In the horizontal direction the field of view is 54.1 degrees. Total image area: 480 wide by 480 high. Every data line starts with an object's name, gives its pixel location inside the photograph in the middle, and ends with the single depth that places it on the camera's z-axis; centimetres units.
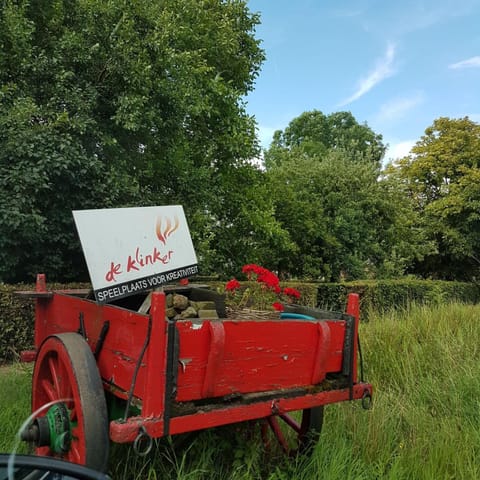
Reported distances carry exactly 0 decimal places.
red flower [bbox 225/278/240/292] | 311
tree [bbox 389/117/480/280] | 2045
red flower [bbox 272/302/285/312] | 304
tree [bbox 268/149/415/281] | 1465
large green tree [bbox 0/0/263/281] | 641
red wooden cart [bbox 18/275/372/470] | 195
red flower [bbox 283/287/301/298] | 316
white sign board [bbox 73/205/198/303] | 235
